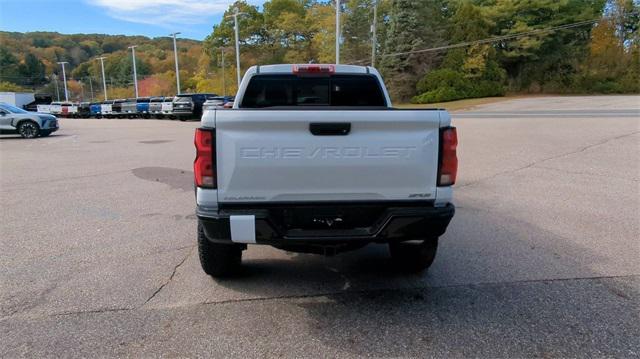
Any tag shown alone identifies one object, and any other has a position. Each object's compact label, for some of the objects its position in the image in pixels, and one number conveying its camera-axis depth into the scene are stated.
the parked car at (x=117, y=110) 35.75
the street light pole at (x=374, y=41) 41.41
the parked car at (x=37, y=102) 48.28
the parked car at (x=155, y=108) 30.75
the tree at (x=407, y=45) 48.53
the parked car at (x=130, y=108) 34.34
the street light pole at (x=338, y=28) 31.77
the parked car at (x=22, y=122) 18.47
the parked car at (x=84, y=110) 40.94
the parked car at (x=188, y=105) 28.11
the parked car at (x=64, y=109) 42.58
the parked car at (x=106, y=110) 36.86
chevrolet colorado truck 3.07
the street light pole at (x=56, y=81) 109.80
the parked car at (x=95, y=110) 38.97
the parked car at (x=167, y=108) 29.19
